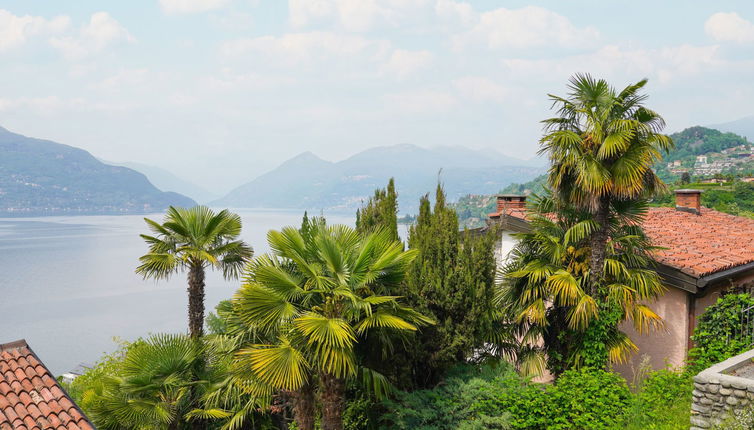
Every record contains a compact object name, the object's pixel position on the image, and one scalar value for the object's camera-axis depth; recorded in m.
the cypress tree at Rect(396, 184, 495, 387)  9.70
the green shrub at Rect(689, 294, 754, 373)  9.69
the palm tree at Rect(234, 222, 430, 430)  8.12
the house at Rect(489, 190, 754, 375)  10.78
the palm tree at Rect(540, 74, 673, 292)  9.78
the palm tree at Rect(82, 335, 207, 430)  11.14
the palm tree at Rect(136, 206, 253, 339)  13.10
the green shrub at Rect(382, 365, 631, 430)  8.82
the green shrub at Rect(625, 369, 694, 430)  8.22
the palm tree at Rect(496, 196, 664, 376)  10.11
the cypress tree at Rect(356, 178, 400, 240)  11.96
